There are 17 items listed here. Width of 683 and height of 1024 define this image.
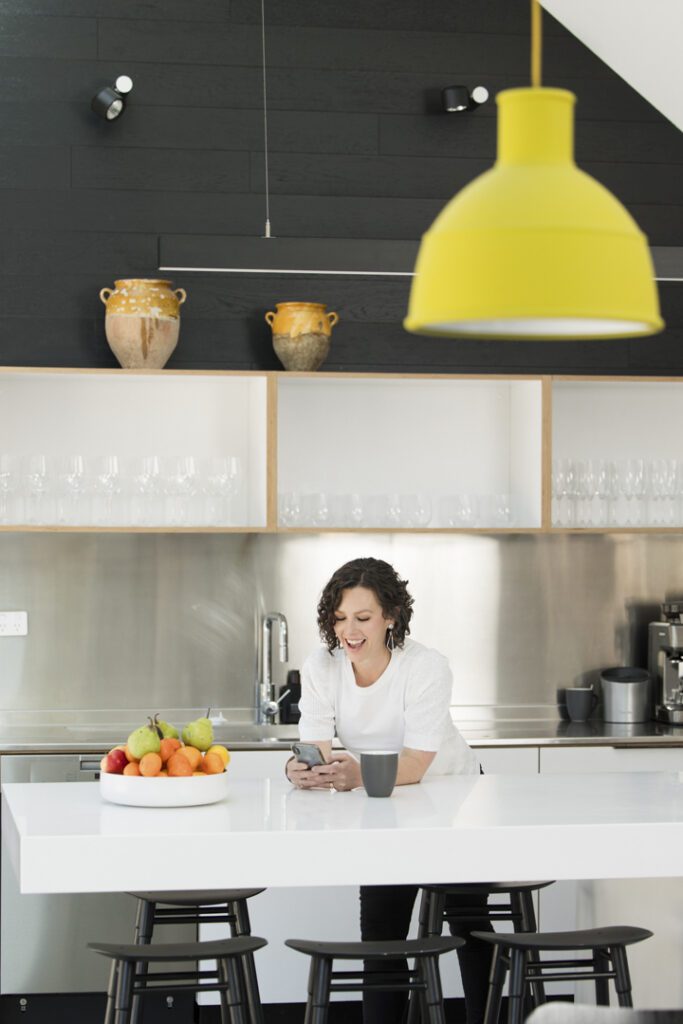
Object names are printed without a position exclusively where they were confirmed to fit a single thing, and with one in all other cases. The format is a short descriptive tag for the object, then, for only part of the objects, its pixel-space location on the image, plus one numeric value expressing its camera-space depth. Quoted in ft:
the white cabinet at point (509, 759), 16.61
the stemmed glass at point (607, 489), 17.98
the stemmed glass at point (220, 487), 17.19
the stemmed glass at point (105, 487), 16.99
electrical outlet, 17.76
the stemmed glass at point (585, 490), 17.95
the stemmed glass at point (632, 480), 18.01
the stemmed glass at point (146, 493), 17.04
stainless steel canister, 18.02
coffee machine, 17.95
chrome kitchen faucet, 17.66
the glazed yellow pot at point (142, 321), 16.97
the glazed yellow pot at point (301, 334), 17.40
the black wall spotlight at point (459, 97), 18.26
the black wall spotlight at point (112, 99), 17.52
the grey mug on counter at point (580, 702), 18.30
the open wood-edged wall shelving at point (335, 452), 17.06
